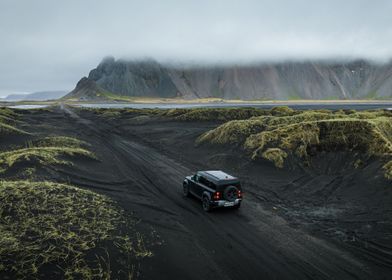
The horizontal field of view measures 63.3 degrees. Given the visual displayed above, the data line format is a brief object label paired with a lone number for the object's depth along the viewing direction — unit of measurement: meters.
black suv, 19.61
